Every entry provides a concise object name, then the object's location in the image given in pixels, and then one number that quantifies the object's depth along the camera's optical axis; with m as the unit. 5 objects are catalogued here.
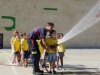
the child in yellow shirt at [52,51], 8.90
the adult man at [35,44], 8.23
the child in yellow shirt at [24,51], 11.41
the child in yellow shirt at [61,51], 10.80
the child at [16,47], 11.92
